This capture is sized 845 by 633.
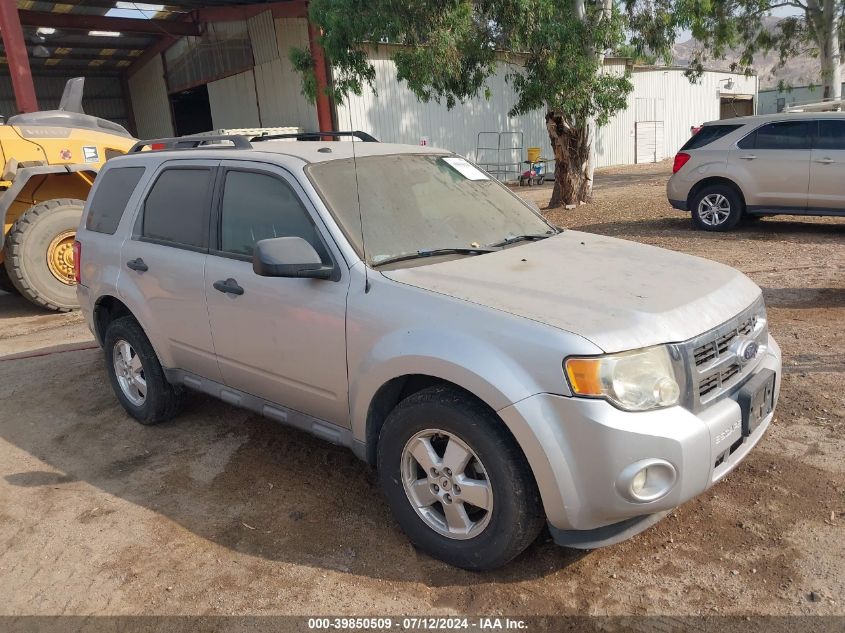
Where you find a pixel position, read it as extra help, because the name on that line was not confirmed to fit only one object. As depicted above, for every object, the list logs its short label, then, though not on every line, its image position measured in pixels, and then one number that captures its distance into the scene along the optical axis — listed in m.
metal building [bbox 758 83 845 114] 43.19
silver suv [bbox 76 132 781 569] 2.67
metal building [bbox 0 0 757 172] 19.73
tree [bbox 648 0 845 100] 20.58
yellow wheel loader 8.01
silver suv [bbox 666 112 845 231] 9.66
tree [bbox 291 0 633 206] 11.48
